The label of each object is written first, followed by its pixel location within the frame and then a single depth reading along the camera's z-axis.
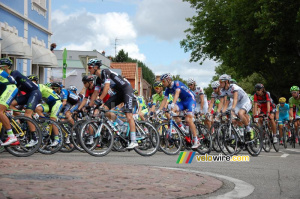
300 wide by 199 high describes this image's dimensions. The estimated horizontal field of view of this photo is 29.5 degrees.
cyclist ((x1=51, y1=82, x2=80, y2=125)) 13.88
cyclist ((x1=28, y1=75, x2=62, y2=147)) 12.49
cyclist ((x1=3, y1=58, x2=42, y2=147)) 11.23
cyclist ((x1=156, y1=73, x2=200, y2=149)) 12.32
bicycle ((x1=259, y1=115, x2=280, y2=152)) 14.33
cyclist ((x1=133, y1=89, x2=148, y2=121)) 17.06
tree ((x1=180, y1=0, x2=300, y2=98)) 29.09
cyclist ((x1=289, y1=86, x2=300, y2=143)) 17.36
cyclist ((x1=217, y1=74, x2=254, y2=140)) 12.65
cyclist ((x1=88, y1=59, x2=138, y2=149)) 11.27
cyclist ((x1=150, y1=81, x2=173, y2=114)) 16.26
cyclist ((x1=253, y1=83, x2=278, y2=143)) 14.77
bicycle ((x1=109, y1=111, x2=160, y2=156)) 11.70
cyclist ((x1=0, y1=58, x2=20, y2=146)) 10.43
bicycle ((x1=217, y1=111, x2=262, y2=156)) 12.47
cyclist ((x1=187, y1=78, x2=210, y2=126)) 15.34
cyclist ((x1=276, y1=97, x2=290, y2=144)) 18.34
